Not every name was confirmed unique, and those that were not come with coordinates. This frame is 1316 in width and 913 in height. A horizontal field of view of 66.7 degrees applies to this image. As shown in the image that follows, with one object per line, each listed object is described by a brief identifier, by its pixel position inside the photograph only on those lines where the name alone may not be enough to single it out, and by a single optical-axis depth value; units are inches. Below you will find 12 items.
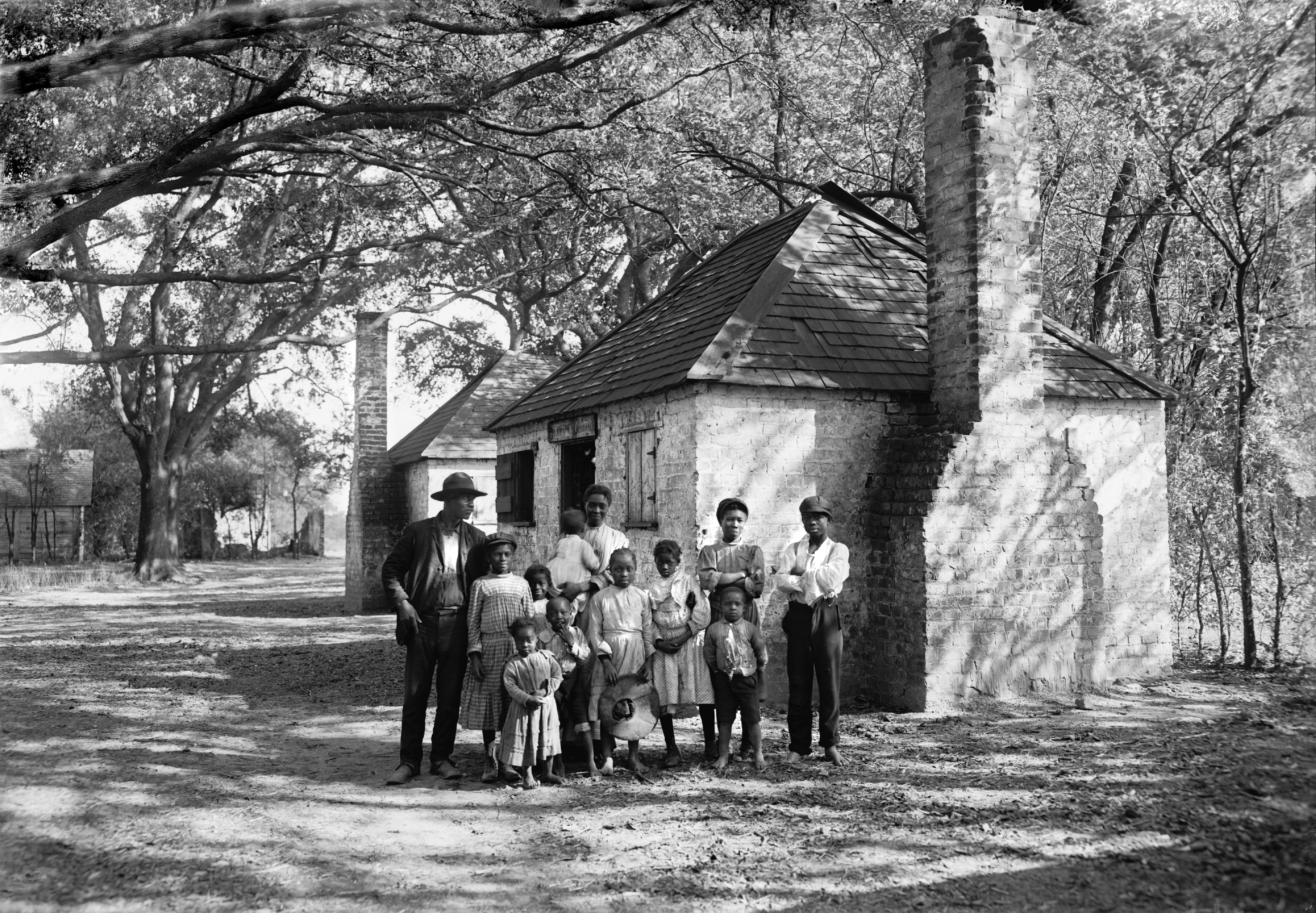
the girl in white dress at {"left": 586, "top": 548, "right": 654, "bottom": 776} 292.0
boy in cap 298.7
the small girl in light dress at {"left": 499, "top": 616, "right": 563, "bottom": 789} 275.6
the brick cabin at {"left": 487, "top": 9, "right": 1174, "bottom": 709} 381.7
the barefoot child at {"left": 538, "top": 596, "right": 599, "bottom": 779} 286.0
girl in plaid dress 284.7
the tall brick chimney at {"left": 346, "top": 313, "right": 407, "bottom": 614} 871.1
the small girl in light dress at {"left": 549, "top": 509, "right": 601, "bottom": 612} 322.7
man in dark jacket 287.6
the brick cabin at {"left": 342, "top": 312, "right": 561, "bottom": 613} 864.3
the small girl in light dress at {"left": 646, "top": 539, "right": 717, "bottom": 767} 293.6
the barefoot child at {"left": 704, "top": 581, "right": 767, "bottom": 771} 288.7
